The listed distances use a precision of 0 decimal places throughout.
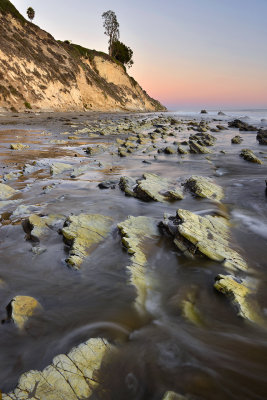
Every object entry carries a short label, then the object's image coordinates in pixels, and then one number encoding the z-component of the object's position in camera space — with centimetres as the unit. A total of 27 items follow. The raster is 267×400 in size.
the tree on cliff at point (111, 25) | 7956
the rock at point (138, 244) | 339
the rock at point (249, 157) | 1170
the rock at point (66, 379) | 195
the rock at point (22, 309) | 277
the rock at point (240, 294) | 303
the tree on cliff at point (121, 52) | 8544
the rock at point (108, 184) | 757
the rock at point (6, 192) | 645
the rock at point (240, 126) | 2633
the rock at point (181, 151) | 1363
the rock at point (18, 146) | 1267
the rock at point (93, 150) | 1286
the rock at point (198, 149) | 1387
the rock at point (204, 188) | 701
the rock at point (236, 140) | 1750
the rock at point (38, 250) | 416
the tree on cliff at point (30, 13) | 6519
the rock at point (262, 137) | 1754
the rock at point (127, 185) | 691
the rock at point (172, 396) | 201
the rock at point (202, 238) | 403
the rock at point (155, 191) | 666
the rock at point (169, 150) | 1358
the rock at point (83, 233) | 402
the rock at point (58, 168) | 899
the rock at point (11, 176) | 807
